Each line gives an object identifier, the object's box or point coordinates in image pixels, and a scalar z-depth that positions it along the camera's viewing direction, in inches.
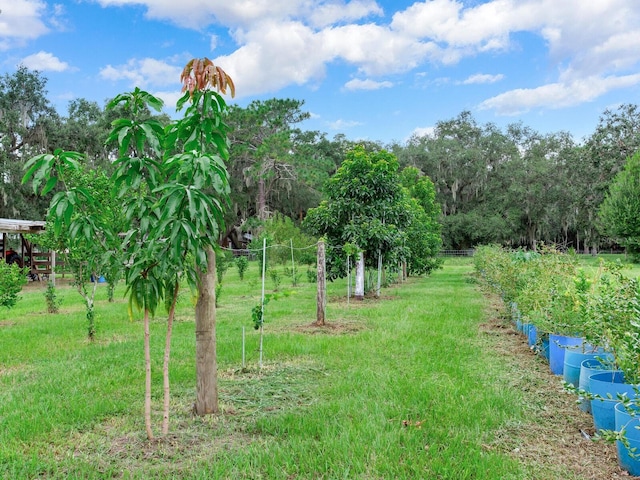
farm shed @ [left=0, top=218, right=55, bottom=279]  652.7
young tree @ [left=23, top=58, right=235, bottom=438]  125.4
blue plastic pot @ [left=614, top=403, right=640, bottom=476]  119.2
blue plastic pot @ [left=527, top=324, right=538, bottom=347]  257.9
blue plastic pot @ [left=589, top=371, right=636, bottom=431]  138.6
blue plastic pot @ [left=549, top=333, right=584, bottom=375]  203.6
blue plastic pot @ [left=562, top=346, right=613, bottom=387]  181.8
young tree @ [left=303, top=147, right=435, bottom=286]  494.9
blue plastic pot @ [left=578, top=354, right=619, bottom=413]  158.2
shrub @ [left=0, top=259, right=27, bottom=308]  335.4
